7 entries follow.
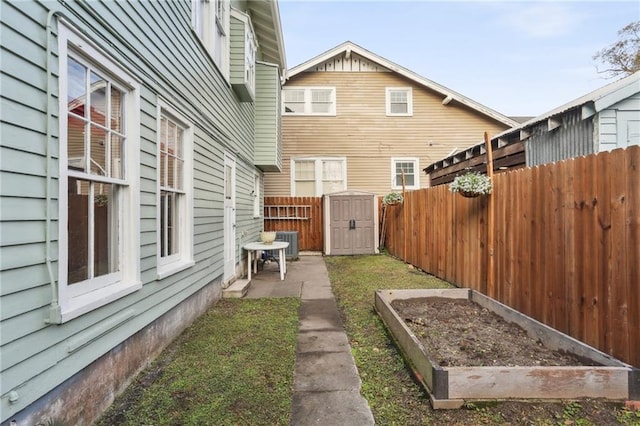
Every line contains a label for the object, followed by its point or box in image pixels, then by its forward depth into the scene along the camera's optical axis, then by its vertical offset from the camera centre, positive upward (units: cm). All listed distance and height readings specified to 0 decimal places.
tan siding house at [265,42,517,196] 1374 +364
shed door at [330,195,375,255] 1150 -44
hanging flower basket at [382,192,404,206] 971 +46
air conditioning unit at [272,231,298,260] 1066 -82
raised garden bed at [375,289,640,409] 239 -124
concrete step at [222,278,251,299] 587 -136
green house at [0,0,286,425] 179 +17
